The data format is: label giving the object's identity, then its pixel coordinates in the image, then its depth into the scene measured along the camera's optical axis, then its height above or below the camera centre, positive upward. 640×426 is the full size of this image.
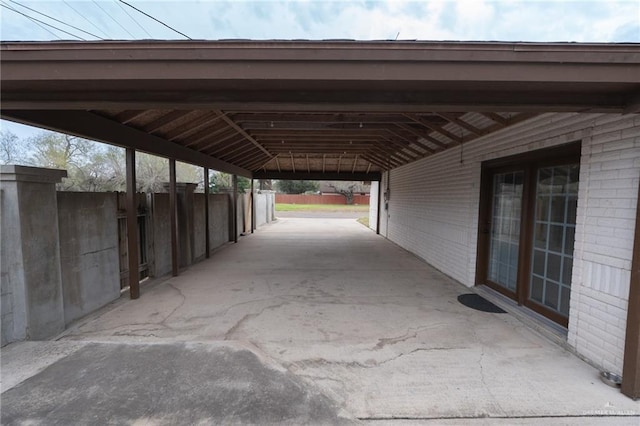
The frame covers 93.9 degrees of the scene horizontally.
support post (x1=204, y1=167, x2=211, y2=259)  7.84 -0.41
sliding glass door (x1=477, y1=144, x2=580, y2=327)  3.42 -0.42
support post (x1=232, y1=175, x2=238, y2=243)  10.75 -0.75
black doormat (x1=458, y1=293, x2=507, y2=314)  4.17 -1.59
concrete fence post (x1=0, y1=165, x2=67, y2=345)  2.81 -0.64
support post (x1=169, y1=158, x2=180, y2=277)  5.77 -0.53
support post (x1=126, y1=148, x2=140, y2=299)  4.43 -0.53
